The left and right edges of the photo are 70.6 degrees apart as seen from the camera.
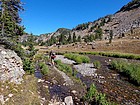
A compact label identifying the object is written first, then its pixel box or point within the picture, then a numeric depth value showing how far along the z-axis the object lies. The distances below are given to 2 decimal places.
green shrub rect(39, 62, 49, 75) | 12.58
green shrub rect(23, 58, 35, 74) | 11.05
